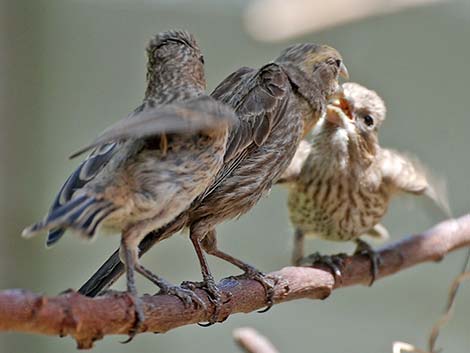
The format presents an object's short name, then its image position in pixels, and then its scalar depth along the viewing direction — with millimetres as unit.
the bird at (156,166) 3303
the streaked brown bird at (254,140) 4348
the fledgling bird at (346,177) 5930
